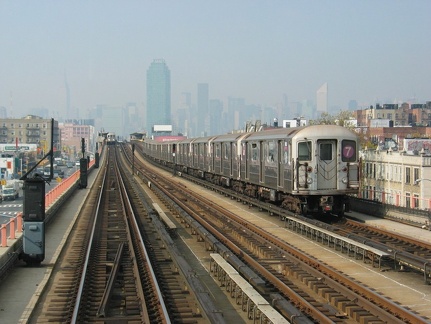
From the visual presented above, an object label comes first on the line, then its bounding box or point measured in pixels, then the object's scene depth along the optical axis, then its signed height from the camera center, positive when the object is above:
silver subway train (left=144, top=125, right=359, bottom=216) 21.34 -0.74
